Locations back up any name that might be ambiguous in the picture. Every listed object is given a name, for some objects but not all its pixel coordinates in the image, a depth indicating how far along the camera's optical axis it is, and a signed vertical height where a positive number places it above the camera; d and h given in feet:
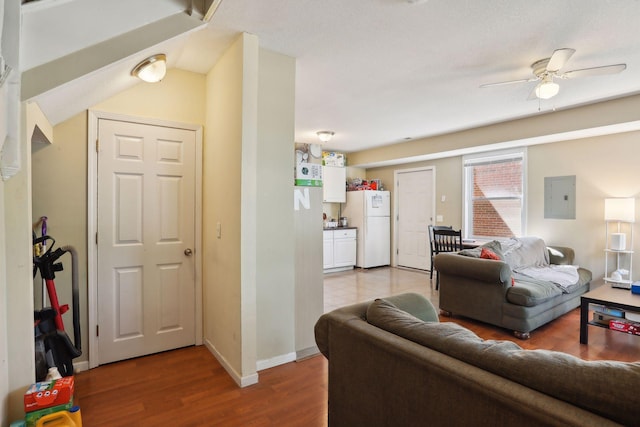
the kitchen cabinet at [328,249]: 20.21 -2.50
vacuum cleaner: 6.36 -2.56
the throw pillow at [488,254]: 11.36 -1.57
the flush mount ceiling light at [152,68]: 7.05 +3.15
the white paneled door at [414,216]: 20.85 -0.39
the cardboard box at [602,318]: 9.71 -3.32
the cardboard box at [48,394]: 4.91 -2.99
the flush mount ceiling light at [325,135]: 16.94 +4.01
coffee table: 8.92 -2.55
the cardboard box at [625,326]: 9.10 -3.30
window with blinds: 16.75 +0.95
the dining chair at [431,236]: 17.20 -1.40
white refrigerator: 21.61 -0.93
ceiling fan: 7.63 +3.64
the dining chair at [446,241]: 15.58 -1.53
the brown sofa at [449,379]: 2.66 -1.68
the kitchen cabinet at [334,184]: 21.34 +1.75
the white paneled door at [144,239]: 8.33 -0.86
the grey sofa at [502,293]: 10.14 -2.82
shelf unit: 12.96 -1.82
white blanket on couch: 11.60 -2.39
